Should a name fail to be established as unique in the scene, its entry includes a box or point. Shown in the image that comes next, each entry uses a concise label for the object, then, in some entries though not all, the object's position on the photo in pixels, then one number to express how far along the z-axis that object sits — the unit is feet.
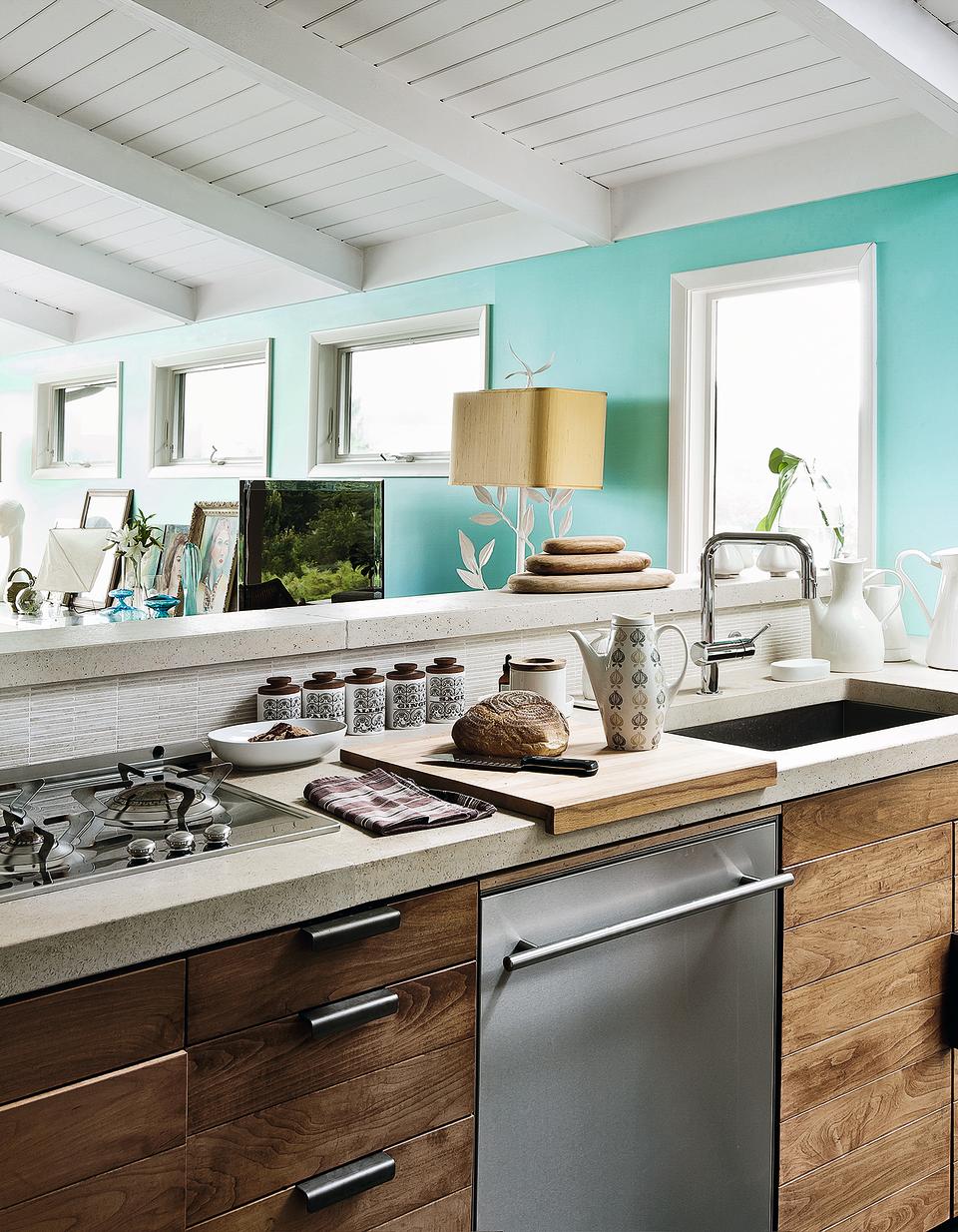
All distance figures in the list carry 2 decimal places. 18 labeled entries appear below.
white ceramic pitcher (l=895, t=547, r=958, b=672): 7.78
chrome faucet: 6.77
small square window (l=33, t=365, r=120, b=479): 22.06
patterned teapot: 5.31
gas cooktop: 3.67
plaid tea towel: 4.22
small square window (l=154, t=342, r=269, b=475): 18.33
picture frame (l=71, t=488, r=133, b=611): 18.92
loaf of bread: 5.06
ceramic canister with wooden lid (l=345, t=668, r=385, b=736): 5.81
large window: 10.72
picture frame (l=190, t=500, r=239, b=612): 16.69
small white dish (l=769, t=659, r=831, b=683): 7.56
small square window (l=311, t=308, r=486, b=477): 15.28
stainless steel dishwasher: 4.30
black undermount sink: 7.15
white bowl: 5.07
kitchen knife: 4.84
